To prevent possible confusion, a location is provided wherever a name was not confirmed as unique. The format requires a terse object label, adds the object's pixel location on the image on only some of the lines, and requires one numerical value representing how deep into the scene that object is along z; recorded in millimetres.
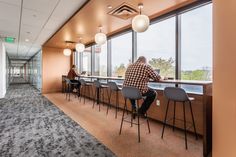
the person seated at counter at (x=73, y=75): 6129
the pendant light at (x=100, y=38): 4227
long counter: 2082
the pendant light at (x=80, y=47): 5563
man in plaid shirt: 2695
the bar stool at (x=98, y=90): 4462
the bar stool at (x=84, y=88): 6325
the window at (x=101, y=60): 6172
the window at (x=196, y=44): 2977
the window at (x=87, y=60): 7402
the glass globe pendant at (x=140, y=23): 3046
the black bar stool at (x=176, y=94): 2258
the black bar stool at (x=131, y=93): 2516
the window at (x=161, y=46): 3621
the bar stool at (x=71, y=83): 6097
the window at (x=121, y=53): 4980
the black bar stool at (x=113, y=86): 3638
